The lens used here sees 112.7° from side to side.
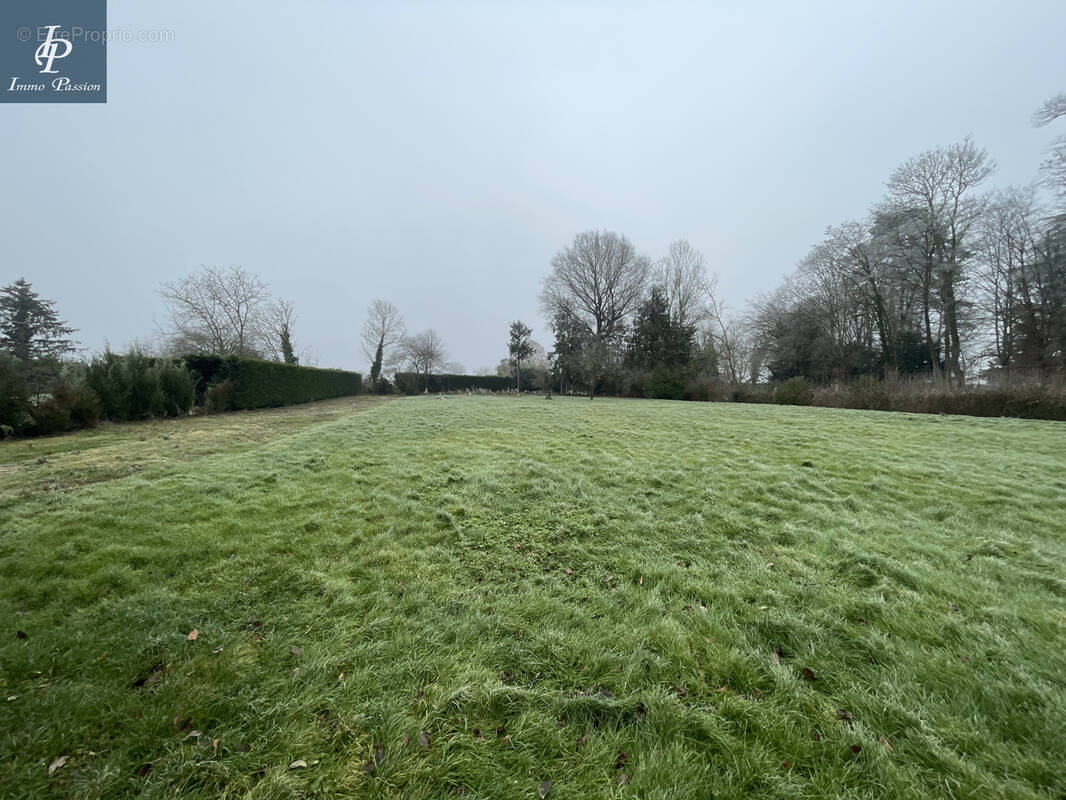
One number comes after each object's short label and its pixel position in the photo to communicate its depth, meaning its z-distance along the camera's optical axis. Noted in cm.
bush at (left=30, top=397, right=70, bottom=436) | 742
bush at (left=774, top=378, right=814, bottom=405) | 1880
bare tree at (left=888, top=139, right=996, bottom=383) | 1712
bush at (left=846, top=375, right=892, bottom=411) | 1540
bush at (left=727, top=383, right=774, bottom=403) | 2104
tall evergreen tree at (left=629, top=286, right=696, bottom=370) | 2609
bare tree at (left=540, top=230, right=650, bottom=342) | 3005
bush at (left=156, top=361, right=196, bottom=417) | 1058
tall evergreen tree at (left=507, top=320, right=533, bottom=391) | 3428
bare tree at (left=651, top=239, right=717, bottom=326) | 2830
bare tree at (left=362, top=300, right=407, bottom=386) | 3353
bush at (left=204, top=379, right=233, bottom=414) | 1210
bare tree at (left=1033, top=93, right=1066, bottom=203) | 1308
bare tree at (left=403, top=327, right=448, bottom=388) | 3450
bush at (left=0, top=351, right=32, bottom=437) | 698
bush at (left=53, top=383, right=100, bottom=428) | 791
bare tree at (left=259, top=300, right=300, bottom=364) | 2472
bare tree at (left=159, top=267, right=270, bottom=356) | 2114
